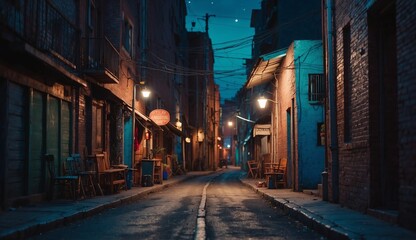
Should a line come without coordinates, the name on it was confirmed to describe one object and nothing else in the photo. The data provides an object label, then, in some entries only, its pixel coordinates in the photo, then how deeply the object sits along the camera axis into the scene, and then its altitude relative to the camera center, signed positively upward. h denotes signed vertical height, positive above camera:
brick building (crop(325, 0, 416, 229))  7.69 +0.96
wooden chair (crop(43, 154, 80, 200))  12.56 -0.53
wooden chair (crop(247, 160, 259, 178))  30.49 -0.55
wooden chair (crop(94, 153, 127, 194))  15.61 -0.49
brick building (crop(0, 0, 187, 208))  10.44 +1.99
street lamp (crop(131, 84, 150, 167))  20.91 +1.76
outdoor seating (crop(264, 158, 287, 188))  20.03 -0.61
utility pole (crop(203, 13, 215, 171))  50.36 +7.82
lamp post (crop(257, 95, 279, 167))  23.17 +1.31
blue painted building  17.84 +1.68
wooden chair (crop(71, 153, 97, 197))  14.53 -0.59
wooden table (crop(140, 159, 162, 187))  21.75 -0.32
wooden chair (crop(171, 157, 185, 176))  35.02 -0.58
